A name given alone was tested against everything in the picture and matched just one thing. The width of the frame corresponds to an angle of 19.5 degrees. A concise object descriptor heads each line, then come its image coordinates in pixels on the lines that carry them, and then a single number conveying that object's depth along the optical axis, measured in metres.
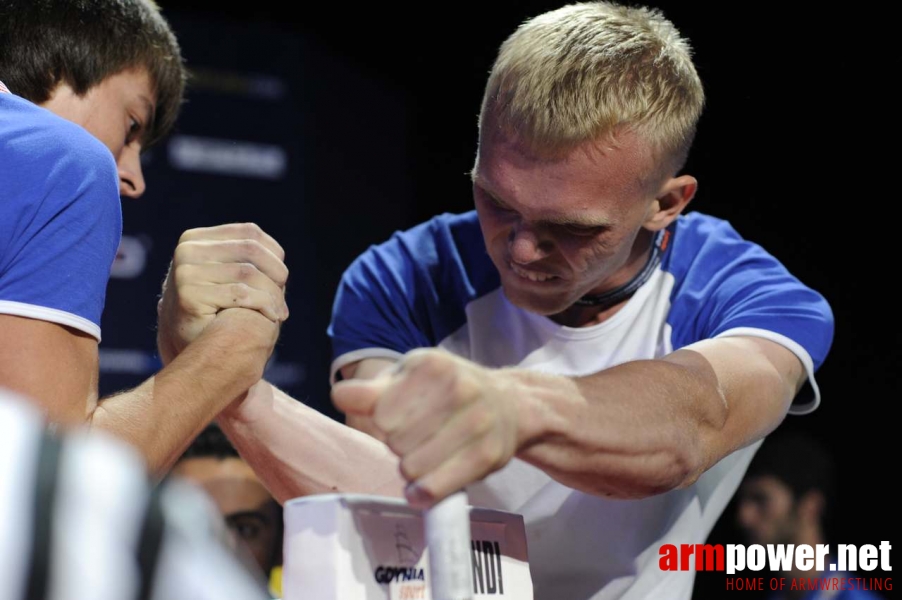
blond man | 1.98
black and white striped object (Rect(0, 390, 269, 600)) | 1.23
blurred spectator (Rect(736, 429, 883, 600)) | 3.91
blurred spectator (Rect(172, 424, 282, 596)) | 2.87
